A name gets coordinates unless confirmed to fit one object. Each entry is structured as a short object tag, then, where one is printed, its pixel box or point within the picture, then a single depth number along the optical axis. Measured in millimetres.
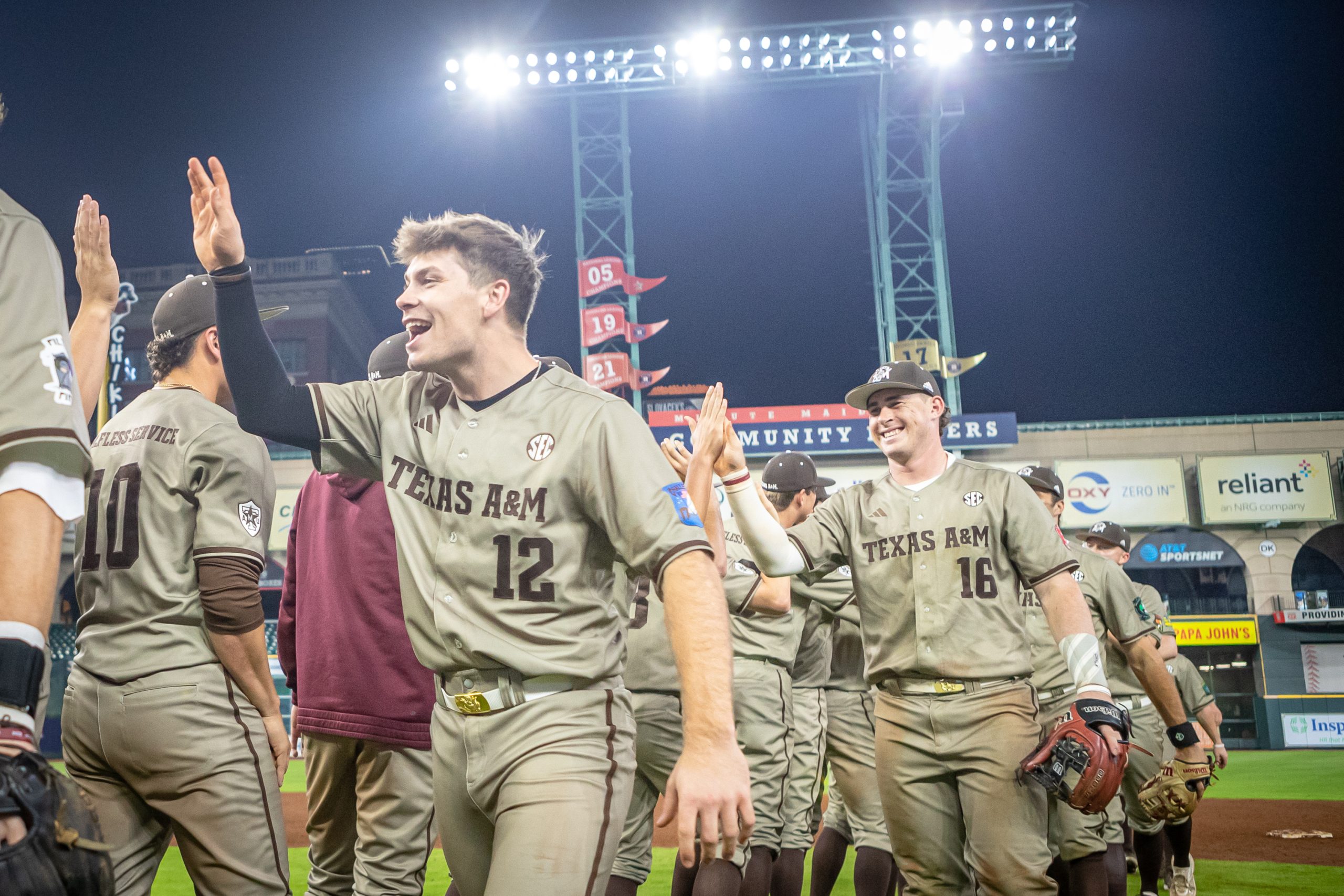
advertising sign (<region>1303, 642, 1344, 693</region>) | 23109
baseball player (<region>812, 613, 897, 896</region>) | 5312
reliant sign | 23984
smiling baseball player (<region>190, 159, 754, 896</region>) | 2293
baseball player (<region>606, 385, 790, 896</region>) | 4348
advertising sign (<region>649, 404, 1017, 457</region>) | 23891
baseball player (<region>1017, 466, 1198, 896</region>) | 4922
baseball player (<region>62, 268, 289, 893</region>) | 2986
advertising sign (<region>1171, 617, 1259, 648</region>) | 22656
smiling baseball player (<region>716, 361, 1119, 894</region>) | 3920
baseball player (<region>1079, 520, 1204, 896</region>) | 5742
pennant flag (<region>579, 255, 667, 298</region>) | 25531
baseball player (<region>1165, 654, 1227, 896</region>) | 8320
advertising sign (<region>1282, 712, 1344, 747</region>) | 21312
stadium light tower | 26406
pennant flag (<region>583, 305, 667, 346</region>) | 25359
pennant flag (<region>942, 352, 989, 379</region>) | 24031
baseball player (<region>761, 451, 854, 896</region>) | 5559
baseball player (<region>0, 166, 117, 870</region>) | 1538
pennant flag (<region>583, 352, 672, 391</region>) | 24766
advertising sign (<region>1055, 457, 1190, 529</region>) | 23875
